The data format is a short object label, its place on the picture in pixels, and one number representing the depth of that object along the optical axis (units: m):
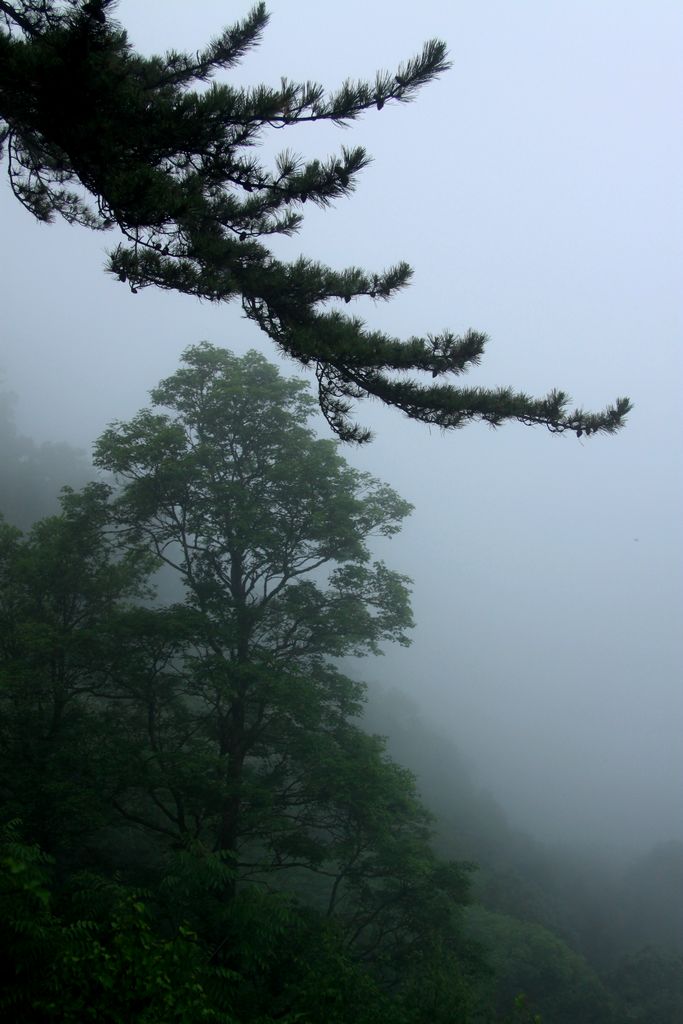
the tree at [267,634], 9.20
